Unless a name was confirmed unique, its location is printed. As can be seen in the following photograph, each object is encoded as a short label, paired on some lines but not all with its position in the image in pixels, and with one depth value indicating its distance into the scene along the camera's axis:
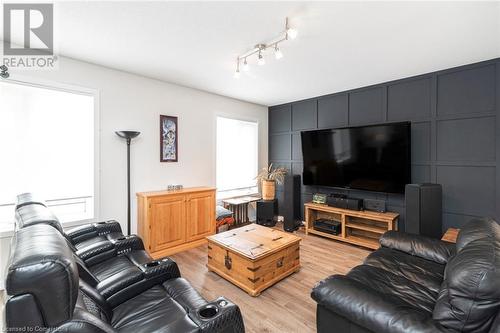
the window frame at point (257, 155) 4.52
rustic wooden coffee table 2.41
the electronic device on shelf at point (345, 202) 3.77
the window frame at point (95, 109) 2.64
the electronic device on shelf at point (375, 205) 3.67
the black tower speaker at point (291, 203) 4.43
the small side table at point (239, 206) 4.52
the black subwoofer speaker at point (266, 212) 4.71
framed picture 3.70
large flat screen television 3.42
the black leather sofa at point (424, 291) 1.09
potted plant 4.82
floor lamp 3.10
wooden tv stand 3.53
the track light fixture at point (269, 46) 2.10
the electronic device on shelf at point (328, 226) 3.96
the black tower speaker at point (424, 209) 2.92
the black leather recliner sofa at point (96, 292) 0.69
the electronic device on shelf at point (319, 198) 4.27
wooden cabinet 3.21
